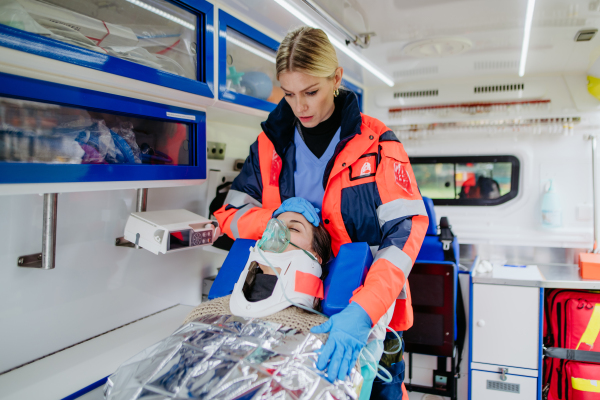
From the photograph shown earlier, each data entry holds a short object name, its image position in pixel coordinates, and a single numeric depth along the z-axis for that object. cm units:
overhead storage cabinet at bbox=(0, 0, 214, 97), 124
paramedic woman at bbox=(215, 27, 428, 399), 144
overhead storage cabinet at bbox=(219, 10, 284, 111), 208
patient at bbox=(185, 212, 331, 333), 140
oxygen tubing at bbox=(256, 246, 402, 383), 128
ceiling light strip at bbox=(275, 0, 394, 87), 187
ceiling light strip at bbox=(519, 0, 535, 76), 189
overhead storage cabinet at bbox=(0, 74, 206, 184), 125
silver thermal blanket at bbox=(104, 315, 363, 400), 102
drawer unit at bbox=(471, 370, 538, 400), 261
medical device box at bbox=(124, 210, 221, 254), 173
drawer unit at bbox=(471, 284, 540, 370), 261
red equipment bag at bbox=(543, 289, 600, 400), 259
